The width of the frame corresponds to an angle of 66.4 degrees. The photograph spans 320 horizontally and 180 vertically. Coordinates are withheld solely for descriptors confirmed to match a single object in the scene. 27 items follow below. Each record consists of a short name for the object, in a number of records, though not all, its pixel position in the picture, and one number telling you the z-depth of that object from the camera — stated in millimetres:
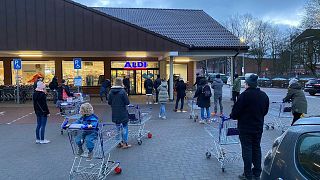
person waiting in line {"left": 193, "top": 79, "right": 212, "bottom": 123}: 8675
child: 4189
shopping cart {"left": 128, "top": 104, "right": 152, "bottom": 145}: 6539
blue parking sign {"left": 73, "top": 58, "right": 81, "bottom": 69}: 12708
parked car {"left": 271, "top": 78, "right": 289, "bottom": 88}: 33187
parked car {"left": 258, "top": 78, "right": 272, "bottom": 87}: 36818
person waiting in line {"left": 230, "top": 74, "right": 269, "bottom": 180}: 4022
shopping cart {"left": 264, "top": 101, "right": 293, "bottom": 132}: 7601
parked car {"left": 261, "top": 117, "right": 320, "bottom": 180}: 2001
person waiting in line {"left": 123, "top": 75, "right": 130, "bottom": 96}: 15908
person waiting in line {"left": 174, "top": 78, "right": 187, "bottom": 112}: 10969
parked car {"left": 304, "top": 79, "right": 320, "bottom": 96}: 20937
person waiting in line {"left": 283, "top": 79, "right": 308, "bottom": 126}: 6449
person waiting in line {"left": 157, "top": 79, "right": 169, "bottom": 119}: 9749
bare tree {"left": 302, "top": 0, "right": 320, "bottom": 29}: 28661
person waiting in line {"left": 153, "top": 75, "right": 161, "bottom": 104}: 14226
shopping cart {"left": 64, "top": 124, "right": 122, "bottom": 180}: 4234
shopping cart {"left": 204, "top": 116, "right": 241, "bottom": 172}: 4749
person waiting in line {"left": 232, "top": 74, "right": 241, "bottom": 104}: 12283
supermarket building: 13603
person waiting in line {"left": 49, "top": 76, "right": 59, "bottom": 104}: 14286
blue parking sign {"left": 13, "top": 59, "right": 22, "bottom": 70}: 13760
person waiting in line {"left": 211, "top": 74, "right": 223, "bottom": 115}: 10158
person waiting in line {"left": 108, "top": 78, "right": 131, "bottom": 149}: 5817
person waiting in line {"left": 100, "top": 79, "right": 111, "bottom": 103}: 15446
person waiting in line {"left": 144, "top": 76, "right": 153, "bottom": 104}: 14297
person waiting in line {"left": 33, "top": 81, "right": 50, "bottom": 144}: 6483
